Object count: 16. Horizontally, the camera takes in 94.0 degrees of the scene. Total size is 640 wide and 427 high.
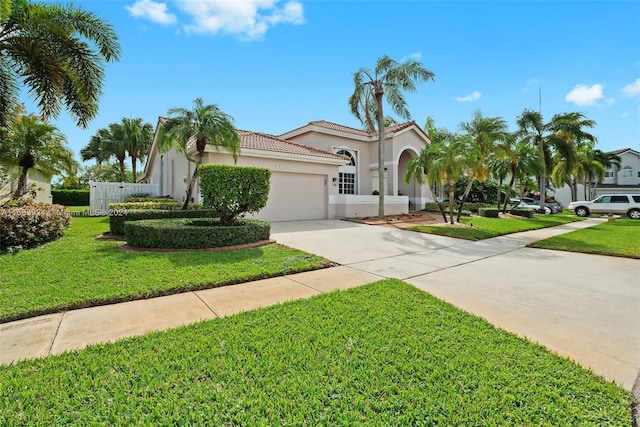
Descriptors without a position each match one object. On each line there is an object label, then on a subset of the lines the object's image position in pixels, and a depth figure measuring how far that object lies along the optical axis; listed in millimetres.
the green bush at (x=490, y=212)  21906
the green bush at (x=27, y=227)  7816
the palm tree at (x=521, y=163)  22641
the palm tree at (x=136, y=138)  30156
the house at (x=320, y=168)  16281
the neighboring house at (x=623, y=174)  44969
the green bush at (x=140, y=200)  15535
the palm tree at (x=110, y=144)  29891
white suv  24517
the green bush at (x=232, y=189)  9086
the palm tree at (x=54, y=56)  8758
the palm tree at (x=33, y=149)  10102
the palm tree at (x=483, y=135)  15260
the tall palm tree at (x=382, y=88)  16078
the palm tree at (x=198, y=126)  12422
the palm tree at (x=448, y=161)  14000
